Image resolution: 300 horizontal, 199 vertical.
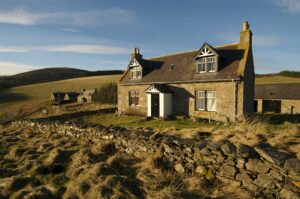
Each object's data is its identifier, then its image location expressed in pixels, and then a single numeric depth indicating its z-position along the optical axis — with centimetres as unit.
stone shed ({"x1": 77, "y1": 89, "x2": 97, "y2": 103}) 5508
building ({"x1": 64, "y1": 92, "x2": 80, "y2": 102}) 6468
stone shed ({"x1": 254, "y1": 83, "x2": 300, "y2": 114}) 3262
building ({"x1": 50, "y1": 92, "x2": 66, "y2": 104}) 6154
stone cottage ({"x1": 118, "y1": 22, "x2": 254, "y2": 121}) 1836
